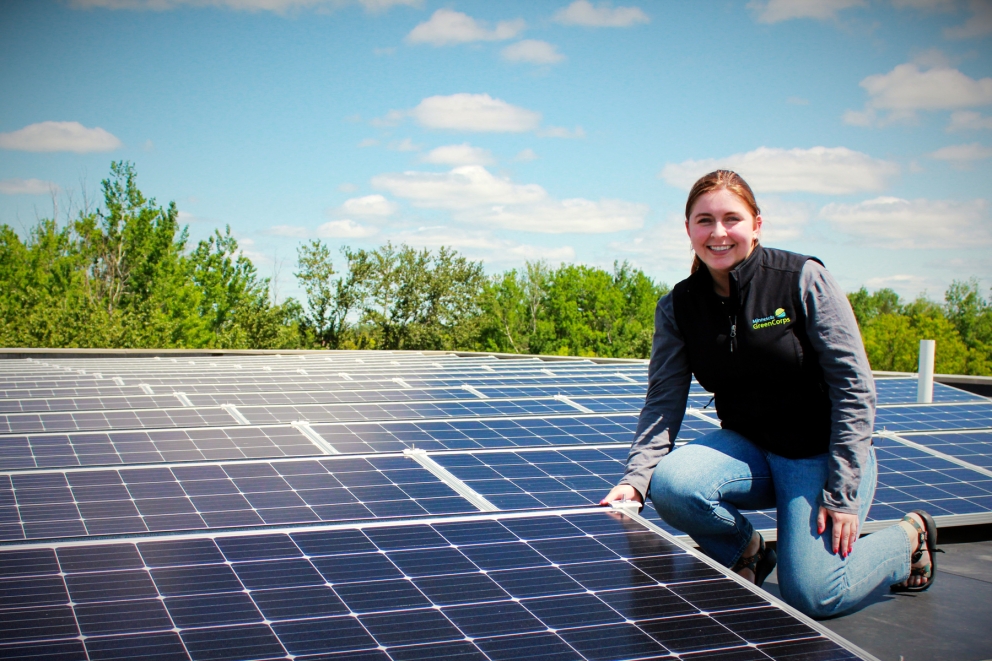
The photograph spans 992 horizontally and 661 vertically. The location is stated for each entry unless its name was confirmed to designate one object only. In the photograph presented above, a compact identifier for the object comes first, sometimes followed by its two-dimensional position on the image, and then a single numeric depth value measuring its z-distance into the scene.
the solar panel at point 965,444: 8.77
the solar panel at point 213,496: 5.60
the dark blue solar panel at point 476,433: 8.70
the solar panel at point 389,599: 3.31
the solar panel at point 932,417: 10.93
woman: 4.73
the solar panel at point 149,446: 7.86
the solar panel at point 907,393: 14.90
